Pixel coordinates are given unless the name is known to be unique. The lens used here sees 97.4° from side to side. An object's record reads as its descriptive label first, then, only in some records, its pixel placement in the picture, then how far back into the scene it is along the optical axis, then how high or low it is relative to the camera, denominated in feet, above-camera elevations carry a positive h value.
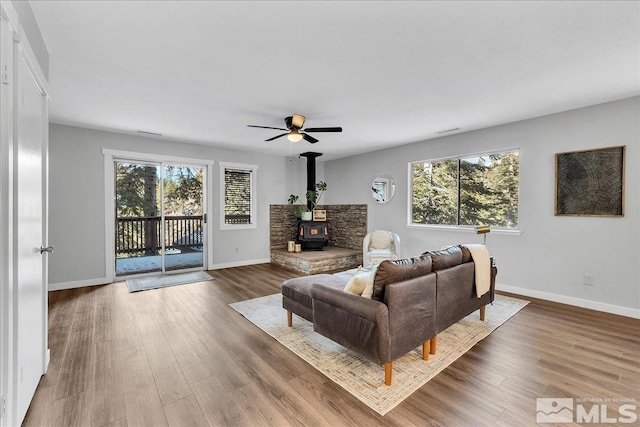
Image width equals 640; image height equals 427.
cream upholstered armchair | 16.92 -2.22
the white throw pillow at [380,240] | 17.70 -1.78
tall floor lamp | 11.58 -0.76
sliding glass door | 16.94 -0.22
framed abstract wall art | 10.89 +1.18
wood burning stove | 21.29 -1.74
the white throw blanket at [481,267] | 9.36 -1.90
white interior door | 5.07 -0.64
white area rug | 6.44 -4.06
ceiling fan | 12.13 +3.75
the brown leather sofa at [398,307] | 6.43 -2.46
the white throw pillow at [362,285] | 7.00 -1.88
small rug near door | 14.73 -3.83
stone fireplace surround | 18.70 -2.13
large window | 14.16 +1.19
